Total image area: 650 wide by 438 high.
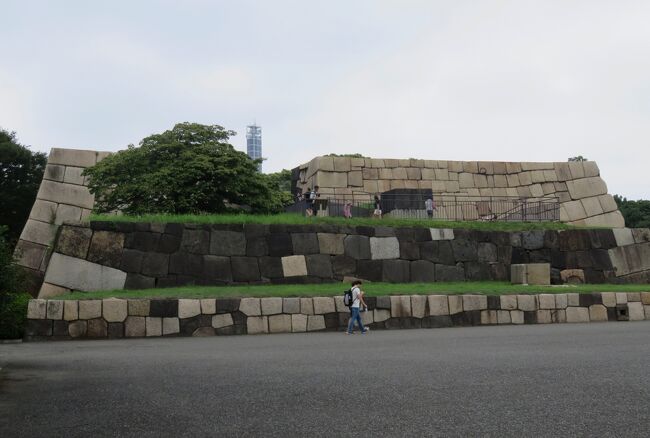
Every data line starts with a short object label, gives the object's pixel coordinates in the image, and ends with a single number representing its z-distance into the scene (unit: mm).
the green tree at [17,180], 34688
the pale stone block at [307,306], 16141
